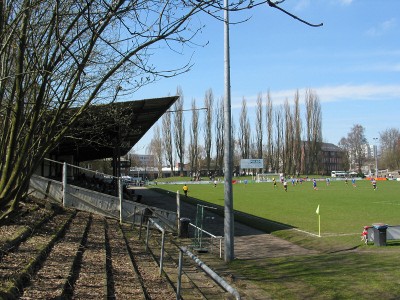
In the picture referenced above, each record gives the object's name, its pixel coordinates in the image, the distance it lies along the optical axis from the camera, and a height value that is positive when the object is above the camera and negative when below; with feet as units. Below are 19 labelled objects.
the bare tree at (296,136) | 348.38 +23.43
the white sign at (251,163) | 316.60 +2.17
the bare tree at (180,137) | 323.57 +23.03
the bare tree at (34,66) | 14.34 +3.94
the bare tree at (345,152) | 395.96 +11.36
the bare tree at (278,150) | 352.49 +12.68
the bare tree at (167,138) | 325.01 +22.53
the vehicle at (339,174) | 367.86 -8.07
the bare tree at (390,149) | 359.66 +12.50
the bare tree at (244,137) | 352.49 +23.85
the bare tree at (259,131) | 352.05 +28.22
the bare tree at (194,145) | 334.24 +17.08
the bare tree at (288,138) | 349.82 +21.55
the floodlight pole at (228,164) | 41.64 +0.23
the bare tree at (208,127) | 328.29 +31.06
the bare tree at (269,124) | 352.49 +33.79
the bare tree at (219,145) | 337.31 +17.21
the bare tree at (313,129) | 347.15 +28.68
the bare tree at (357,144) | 385.50 +18.34
